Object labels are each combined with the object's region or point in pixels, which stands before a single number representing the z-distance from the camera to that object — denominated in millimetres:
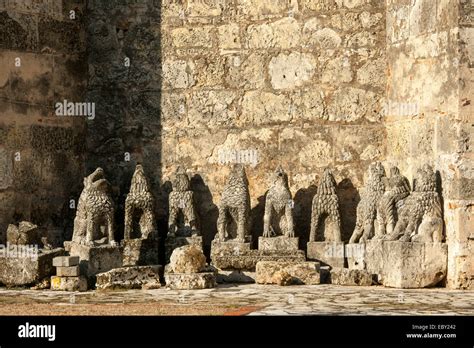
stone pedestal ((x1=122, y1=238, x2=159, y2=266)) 12539
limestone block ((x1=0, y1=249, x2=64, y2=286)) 11617
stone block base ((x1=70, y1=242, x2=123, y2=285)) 11766
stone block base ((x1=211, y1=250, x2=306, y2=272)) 12250
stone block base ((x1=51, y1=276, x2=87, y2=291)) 11417
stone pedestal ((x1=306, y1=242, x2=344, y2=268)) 12477
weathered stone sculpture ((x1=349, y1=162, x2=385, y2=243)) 12281
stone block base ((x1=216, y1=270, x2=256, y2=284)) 12250
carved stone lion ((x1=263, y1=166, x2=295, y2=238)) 12492
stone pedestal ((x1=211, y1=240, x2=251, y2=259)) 12406
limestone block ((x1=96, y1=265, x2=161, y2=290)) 11414
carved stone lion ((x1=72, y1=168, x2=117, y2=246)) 12297
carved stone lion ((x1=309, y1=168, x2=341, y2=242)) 12570
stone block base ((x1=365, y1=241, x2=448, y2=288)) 11336
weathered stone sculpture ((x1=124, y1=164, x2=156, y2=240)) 12750
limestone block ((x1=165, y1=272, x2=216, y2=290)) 11312
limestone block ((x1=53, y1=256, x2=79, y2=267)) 11391
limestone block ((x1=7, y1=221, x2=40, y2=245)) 12008
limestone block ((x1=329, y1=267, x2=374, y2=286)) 11680
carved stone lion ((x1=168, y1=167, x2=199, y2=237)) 12867
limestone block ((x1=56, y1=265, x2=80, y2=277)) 11422
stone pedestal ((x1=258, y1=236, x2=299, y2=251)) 12398
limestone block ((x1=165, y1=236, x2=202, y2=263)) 12711
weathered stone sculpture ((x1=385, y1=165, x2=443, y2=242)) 11461
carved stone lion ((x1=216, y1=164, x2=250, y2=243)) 12555
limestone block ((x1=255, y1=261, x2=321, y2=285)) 11875
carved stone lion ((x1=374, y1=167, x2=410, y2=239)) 11945
